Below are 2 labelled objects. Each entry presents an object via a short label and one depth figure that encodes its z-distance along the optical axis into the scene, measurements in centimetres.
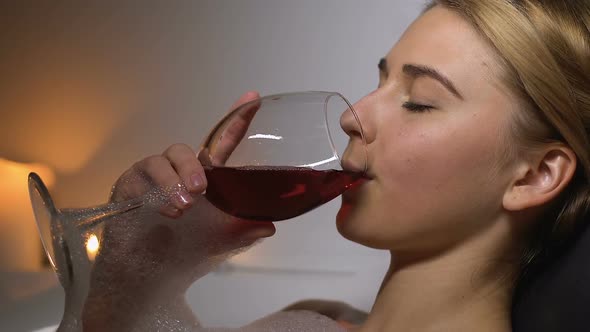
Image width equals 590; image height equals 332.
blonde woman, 90
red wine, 85
